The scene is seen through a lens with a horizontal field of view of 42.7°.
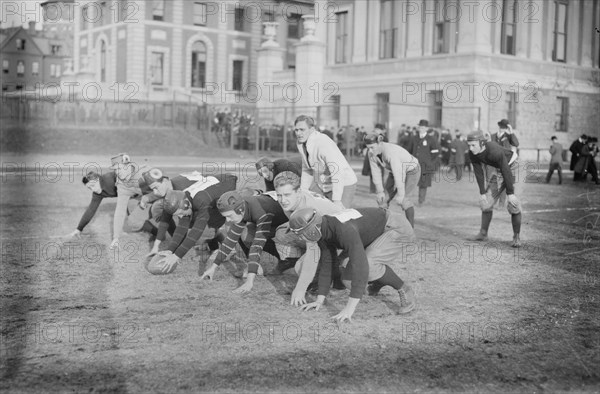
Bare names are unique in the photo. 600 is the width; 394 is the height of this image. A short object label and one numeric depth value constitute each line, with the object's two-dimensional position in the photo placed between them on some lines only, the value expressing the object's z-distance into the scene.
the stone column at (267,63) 42.84
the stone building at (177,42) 53.06
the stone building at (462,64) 34.91
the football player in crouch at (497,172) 10.64
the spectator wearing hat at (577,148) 24.97
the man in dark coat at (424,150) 17.27
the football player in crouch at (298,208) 6.62
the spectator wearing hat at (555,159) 24.58
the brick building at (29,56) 91.00
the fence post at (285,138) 31.43
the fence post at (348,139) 30.53
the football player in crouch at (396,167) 10.94
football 8.34
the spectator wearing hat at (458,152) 27.03
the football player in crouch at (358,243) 6.25
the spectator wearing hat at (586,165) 24.66
